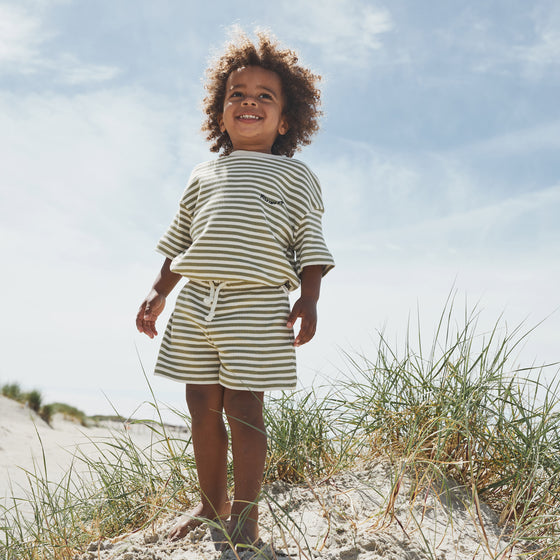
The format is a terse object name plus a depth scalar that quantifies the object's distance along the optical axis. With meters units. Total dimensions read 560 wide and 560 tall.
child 2.04
